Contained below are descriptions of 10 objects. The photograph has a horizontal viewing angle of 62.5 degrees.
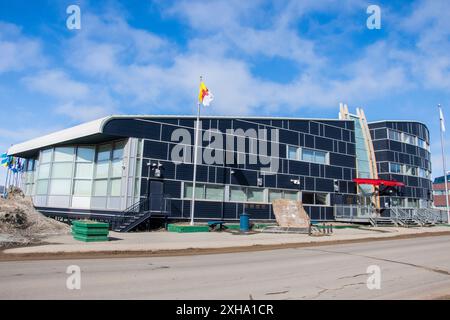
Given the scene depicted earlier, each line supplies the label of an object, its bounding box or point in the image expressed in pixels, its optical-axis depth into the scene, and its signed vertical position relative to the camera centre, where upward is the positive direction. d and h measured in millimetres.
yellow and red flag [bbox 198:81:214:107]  26562 +8405
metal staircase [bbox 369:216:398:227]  34938 -231
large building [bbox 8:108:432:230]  26547 +3904
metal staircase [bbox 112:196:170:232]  24609 +61
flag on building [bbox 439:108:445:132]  40859 +11256
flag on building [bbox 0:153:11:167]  45294 +6023
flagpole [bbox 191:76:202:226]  26108 +3371
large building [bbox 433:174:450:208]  90438 +7278
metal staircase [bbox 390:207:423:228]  35469 +181
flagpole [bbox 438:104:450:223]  40012 +11014
